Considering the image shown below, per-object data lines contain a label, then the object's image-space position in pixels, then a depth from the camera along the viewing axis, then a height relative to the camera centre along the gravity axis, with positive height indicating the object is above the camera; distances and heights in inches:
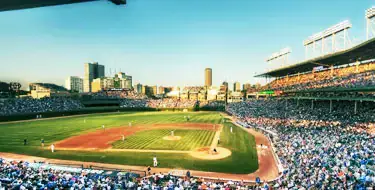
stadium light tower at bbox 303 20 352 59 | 1700.2 +457.6
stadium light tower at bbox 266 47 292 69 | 2696.4 +443.7
